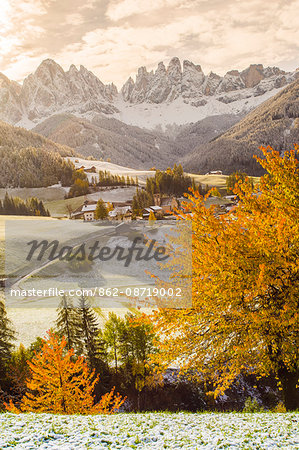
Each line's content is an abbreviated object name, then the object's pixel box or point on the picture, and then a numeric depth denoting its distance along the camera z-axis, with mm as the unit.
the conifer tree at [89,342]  35031
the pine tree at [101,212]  125188
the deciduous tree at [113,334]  37844
